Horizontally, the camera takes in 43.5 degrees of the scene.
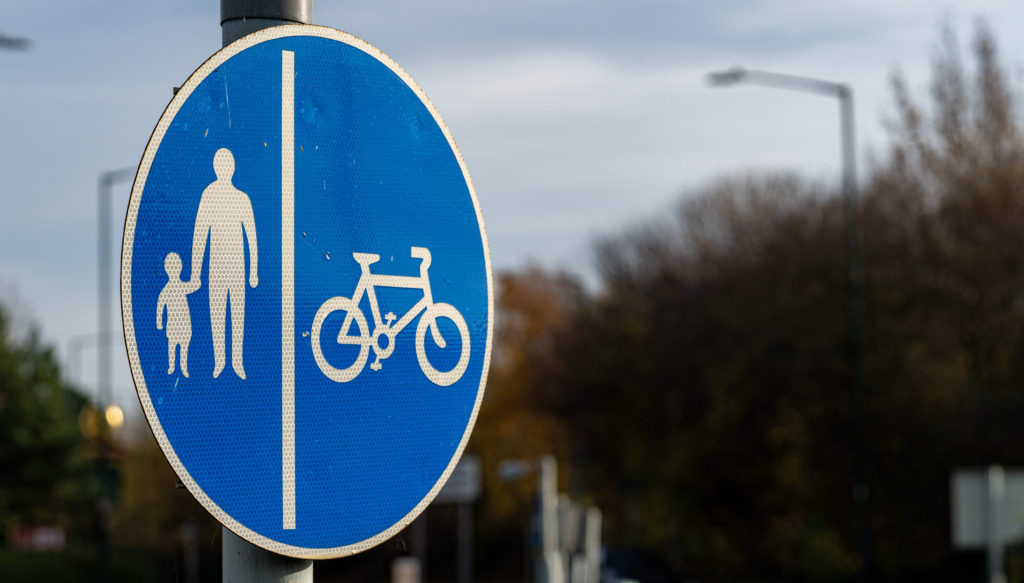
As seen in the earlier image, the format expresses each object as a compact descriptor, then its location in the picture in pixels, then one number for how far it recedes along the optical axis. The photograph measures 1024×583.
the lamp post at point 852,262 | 23.73
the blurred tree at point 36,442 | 44.19
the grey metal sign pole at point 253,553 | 2.15
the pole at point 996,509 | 12.12
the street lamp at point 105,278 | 32.44
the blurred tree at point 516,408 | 43.25
